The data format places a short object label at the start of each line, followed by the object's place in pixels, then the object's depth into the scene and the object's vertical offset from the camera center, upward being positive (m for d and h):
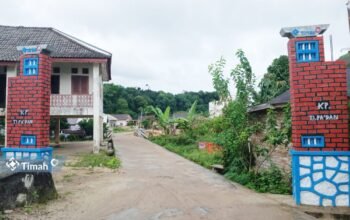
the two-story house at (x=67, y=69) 14.96 +2.90
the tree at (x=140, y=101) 73.19 +5.16
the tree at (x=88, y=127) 33.59 -0.39
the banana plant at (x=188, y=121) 22.28 +0.06
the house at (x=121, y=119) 69.36 +0.87
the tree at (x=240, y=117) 8.36 +0.10
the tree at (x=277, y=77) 18.09 +3.31
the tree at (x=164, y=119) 24.06 +0.24
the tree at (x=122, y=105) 71.94 +4.20
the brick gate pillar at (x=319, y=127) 5.29 -0.14
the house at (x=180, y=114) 47.00 +1.22
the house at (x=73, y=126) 40.61 -0.33
